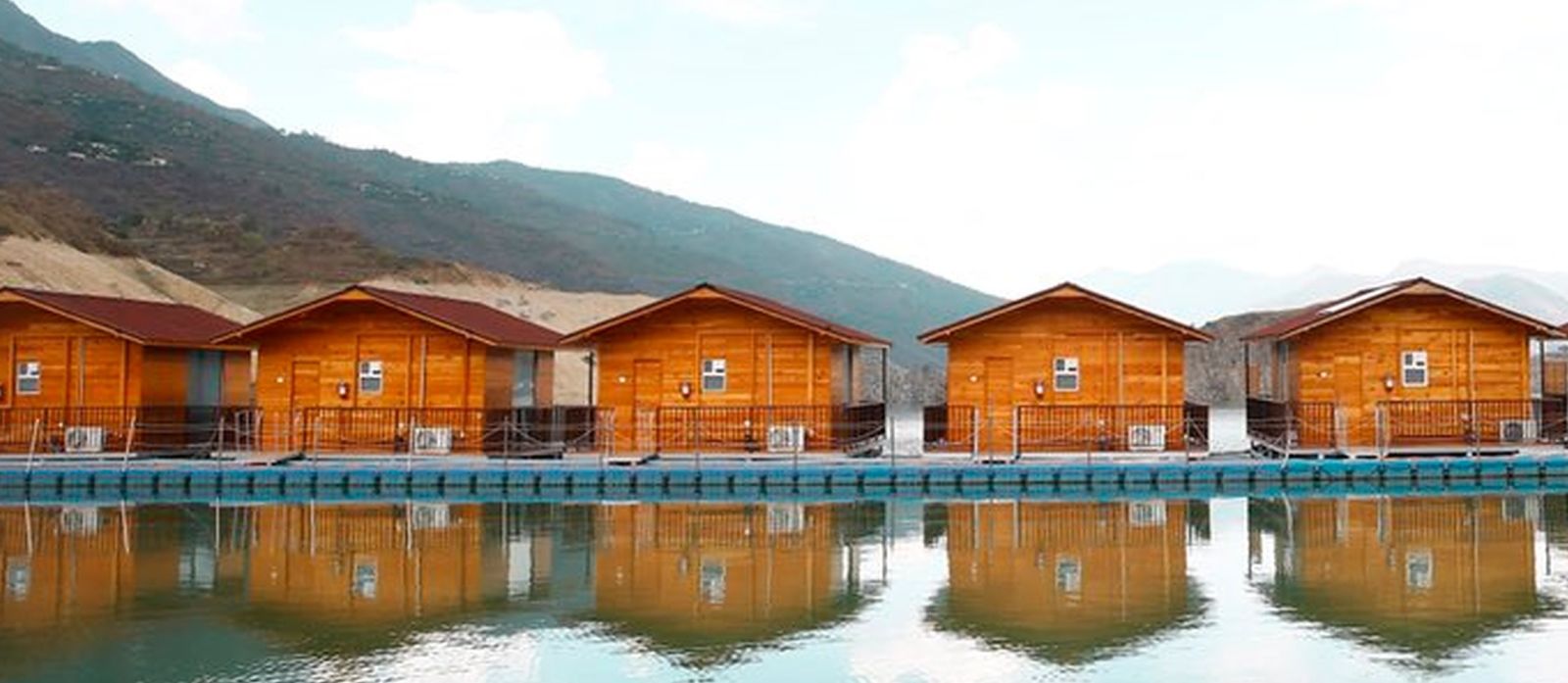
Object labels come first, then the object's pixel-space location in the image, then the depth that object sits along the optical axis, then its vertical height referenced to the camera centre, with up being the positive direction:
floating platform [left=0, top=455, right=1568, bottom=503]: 32.53 -1.14
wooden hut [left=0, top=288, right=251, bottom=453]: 37.25 +1.35
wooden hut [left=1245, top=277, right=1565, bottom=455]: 35.47 +1.48
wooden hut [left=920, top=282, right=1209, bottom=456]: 35.97 +1.31
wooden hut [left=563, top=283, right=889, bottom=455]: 36.56 +1.42
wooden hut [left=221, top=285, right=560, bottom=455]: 36.81 +1.33
